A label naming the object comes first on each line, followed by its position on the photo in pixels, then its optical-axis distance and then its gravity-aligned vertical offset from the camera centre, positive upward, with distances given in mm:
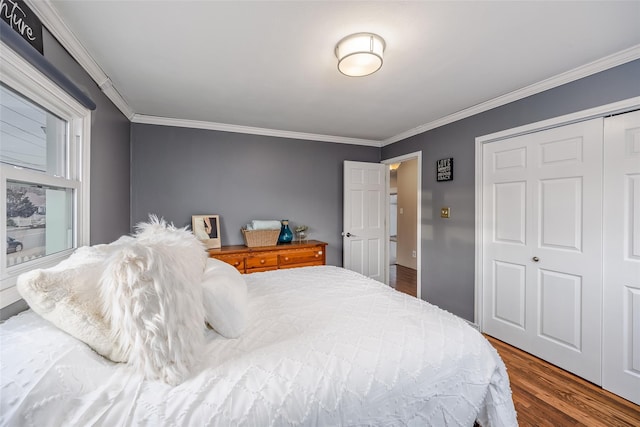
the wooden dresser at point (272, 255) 3072 -525
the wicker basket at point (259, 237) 3318 -312
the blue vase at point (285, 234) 3561 -288
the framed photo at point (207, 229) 3234 -204
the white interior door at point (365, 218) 3990 -82
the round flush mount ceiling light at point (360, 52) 1640 +1012
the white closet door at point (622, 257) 1833 -308
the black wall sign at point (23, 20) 1149 +888
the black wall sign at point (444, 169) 3121 +525
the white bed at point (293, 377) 776 -583
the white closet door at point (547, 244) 2049 -271
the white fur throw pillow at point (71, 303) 898 -317
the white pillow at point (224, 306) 1208 -437
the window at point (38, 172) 1207 +228
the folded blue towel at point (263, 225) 3404 -162
